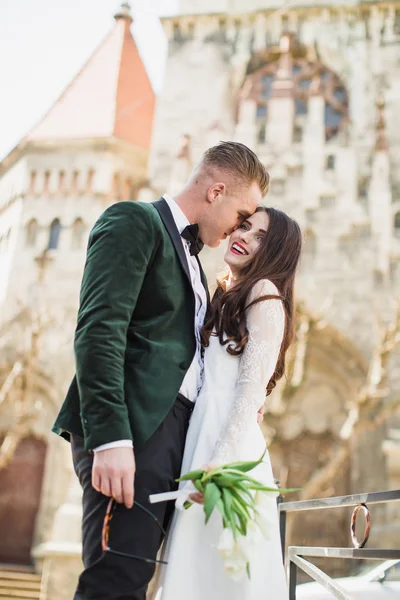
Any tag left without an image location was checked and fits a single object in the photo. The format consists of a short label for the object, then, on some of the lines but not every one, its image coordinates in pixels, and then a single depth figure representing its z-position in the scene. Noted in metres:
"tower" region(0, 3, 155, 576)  11.09
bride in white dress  1.92
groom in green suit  1.75
